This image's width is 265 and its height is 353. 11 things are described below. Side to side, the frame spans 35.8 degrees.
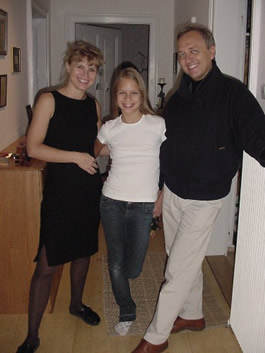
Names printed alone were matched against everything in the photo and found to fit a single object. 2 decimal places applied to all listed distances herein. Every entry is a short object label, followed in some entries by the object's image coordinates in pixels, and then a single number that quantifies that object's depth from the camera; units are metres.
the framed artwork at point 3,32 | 2.40
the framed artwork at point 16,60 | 2.72
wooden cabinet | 2.08
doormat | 2.21
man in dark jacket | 1.66
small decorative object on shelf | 4.32
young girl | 1.79
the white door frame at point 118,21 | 4.31
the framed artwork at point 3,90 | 2.41
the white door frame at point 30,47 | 3.15
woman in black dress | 1.81
